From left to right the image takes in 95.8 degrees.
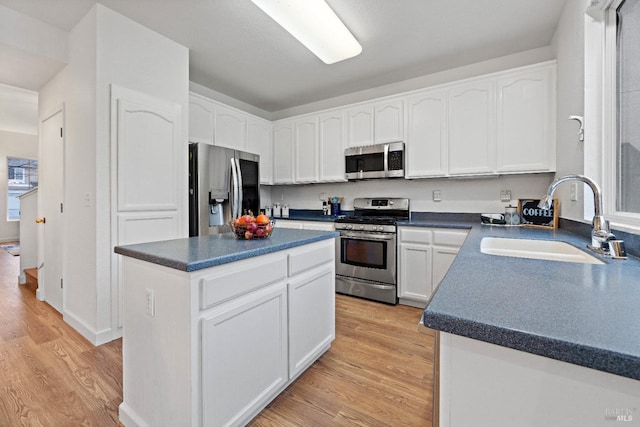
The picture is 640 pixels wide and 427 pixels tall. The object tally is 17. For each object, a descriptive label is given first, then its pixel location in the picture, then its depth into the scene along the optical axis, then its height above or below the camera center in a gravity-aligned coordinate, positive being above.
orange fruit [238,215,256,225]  1.74 -0.05
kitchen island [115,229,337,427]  1.21 -0.55
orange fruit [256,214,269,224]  1.76 -0.05
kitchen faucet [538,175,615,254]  1.25 -0.03
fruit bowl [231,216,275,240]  1.74 -0.10
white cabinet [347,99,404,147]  3.37 +1.08
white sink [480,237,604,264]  1.43 -0.22
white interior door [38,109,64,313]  2.80 +0.06
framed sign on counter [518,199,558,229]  2.51 -0.04
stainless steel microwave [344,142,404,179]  3.33 +0.61
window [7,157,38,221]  7.08 +0.85
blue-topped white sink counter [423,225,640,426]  0.46 -0.24
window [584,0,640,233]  1.39 +0.57
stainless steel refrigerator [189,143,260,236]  2.97 +0.26
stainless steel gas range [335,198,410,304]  3.14 -0.48
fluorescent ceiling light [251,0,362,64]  2.11 +1.52
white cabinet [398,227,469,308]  2.87 -0.48
